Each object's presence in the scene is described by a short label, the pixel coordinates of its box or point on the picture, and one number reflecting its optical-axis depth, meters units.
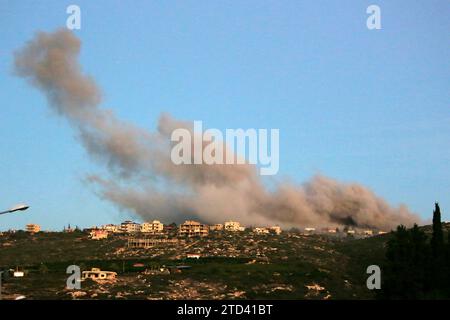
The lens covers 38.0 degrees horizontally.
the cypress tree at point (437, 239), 122.12
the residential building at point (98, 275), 154.75
